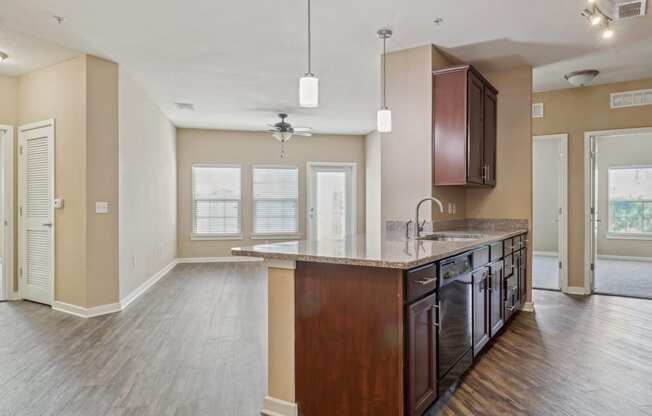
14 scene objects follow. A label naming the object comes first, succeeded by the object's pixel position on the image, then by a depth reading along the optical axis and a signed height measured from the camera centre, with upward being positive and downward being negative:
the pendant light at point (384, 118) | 3.31 +0.71
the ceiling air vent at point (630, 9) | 3.19 +1.56
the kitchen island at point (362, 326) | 1.89 -0.60
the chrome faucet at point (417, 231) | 3.20 -0.20
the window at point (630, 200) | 8.30 +0.11
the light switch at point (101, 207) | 4.37 -0.01
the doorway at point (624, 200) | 8.20 +0.11
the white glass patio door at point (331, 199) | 8.88 +0.16
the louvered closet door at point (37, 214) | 4.61 -0.08
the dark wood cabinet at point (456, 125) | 3.76 +0.75
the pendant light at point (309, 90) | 2.58 +0.73
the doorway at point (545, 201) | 9.06 +0.11
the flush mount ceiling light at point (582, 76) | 4.80 +1.53
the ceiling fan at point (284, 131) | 7.02 +1.31
